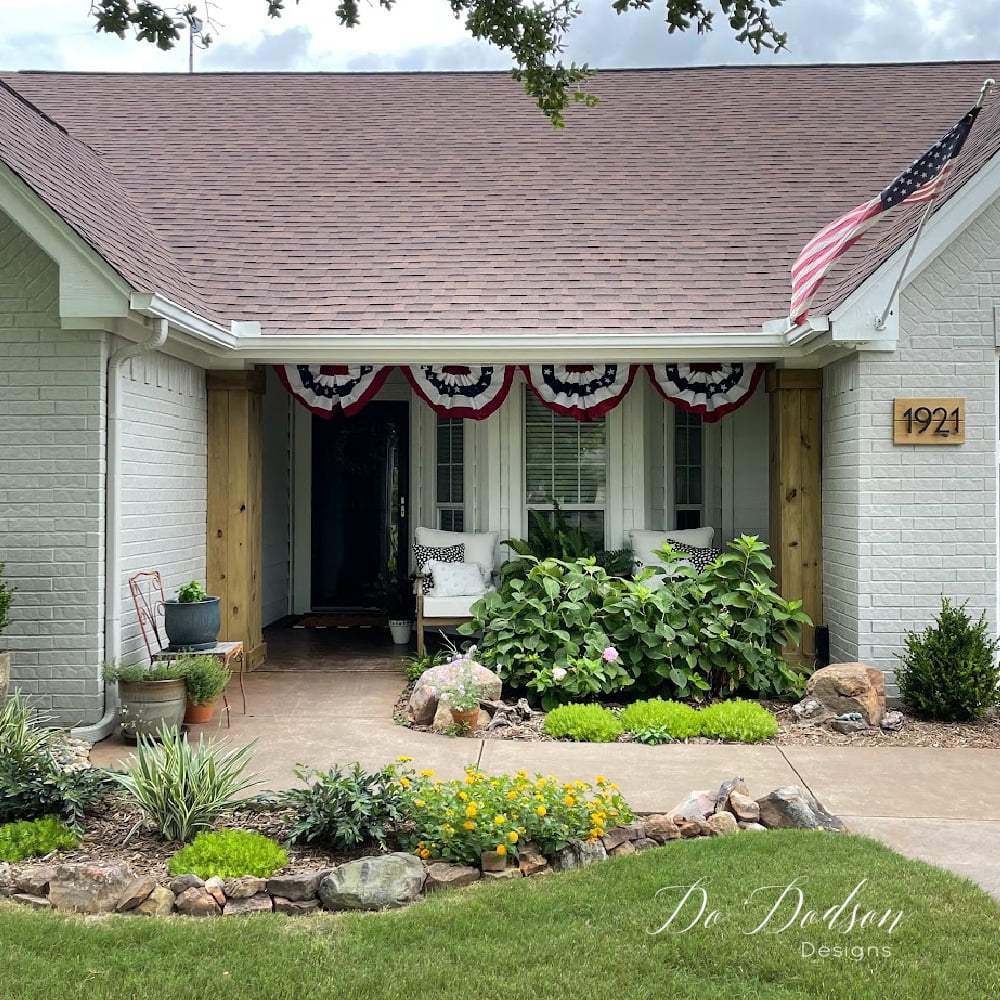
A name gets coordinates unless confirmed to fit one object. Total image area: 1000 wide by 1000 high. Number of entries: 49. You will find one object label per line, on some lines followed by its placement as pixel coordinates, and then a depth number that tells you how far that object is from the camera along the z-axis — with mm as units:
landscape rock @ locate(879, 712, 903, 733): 6793
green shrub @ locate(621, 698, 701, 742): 6559
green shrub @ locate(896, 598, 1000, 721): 6824
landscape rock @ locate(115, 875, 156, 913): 3873
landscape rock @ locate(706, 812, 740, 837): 4594
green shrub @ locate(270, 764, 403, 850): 4324
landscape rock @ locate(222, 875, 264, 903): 3916
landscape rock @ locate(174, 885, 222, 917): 3854
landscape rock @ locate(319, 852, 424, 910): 3895
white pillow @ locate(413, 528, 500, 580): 9344
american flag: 6062
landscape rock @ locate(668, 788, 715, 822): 4676
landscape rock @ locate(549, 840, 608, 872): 4277
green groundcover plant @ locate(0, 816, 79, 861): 4273
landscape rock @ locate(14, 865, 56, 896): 3949
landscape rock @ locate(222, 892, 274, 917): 3855
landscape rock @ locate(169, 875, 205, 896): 3938
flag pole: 5758
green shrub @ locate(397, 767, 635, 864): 4203
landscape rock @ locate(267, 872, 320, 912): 3920
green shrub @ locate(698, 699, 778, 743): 6516
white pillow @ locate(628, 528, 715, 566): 9078
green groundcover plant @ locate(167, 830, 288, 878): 4066
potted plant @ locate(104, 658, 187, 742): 6207
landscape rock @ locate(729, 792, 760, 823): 4711
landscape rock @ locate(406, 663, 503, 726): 6812
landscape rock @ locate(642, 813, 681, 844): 4551
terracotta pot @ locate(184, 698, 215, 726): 6617
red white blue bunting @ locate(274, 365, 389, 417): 8562
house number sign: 7266
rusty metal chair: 6773
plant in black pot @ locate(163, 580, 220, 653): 6746
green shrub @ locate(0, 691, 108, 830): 4602
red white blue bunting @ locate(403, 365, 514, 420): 8609
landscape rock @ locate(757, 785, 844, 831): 4625
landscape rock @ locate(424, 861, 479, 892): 4078
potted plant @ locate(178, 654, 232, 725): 6398
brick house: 6410
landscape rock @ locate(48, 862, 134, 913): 3859
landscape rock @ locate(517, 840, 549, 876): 4211
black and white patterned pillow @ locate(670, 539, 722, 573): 8953
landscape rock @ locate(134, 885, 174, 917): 3859
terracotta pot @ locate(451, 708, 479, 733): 6617
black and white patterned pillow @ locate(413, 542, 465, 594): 9289
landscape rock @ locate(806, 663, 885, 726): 6844
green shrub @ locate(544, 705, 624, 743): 6496
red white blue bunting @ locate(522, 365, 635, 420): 8578
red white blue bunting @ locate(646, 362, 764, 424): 8578
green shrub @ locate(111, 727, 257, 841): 4445
